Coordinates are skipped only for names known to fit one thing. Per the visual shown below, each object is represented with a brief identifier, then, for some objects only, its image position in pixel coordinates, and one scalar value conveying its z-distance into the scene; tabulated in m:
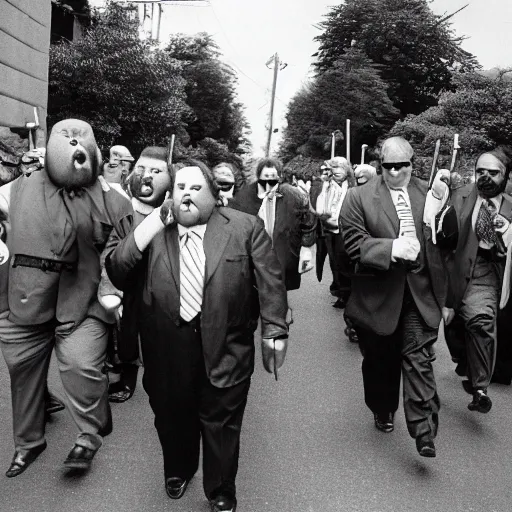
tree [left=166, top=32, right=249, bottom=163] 47.75
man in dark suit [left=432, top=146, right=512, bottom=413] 5.16
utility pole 39.75
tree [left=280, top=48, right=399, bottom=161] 39.88
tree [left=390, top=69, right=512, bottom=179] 20.95
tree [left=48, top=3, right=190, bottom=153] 27.44
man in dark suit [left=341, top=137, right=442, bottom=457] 4.36
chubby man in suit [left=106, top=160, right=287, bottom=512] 3.56
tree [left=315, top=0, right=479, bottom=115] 44.72
